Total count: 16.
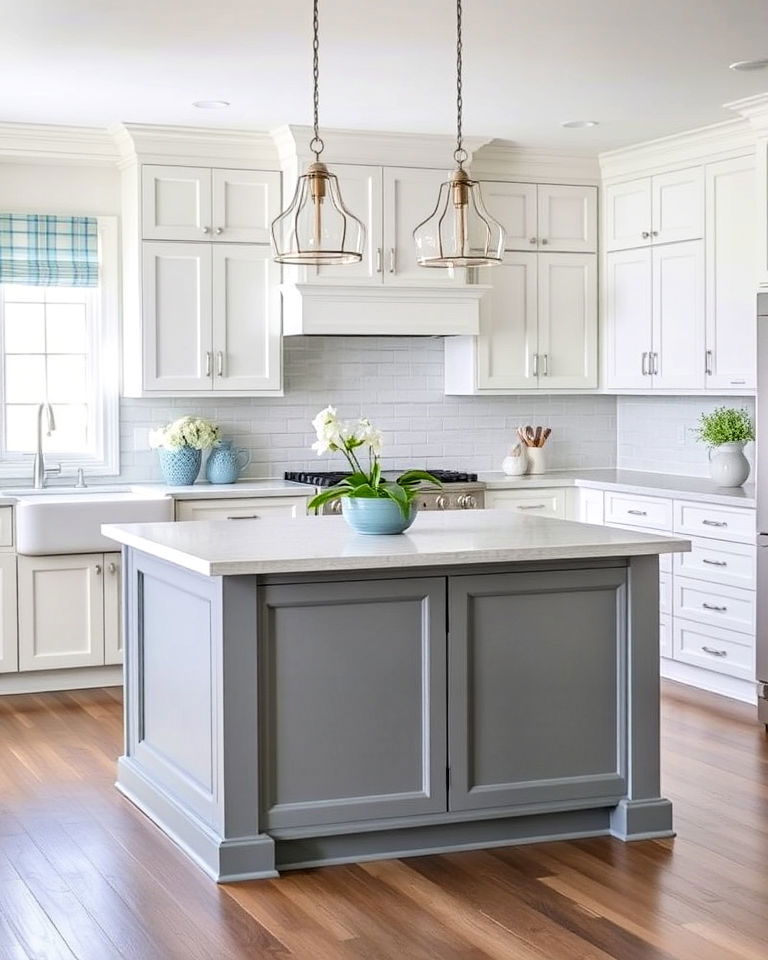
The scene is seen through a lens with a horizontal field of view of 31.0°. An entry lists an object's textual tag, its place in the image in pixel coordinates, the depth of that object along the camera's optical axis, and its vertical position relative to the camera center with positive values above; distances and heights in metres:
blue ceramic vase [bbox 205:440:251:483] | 6.78 -0.18
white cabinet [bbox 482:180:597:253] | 7.14 +1.11
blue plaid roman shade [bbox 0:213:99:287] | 6.59 +0.86
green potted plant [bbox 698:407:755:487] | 6.44 -0.08
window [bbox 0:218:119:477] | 6.71 +0.29
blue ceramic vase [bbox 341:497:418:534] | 4.27 -0.27
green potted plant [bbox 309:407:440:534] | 4.25 -0.21
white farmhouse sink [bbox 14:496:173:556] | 6.08 -0.39
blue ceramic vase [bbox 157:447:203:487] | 6.67 -0.18
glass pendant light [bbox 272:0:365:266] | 3.67 +0.52
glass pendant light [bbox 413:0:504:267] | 3.82 +0.53
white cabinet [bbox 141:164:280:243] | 6.51 +1.07
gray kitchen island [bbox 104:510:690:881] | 3.79 -0.76
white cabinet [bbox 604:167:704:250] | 6.62 +1.08
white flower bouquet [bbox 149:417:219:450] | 6.62 -0.04
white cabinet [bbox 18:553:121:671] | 6.17 -0.82
